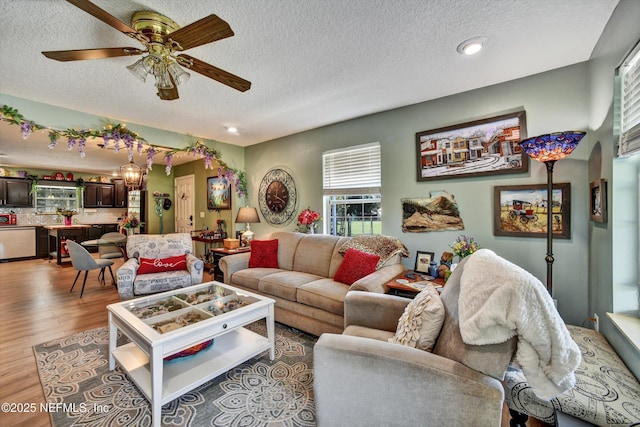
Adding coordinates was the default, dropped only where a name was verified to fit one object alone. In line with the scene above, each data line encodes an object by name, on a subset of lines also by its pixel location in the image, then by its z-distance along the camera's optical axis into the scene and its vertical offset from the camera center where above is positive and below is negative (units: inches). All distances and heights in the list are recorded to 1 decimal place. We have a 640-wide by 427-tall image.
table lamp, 171.2 -3.2
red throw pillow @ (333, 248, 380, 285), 103.2 -22.5
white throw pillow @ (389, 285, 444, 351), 49.9 -23.0
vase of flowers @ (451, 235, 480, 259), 92.4 -13.7
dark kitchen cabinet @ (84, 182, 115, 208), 303.4 +21.9
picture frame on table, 108.3 -21.6
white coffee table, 62.4 -33.5
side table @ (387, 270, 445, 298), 87.9 -26.1
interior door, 246.7 +9.6
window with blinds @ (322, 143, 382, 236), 137.0 +12.0
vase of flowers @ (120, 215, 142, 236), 214.2 -10.7
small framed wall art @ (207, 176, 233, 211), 204.5 +16.1
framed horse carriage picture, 89.6 -0.1
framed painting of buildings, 97.3 +25.7
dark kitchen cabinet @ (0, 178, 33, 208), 255.4 +21.5
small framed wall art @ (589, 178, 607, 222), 69.6 +2.5
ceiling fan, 55.9 +41.1
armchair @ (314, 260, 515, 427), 39.5 -28.6
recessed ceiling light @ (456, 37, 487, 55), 74.4 +49.4
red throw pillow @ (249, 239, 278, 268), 135.3 -22.6
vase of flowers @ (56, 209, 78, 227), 277.4 -0.5
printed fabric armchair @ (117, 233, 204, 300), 120.1 -27.0
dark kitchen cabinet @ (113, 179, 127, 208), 322.0 +25.3
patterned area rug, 62.1 -49.6
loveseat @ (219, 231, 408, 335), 93.4 -29.3
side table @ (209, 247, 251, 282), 158.6 -26.7
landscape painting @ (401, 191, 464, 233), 111.5 -1.5
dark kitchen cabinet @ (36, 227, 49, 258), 264.2 -29.4
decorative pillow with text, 129.6 -26.7
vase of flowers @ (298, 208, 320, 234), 150.5 -4.3
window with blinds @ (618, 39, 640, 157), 56.2 +24.4
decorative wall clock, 171.2 +10.6
